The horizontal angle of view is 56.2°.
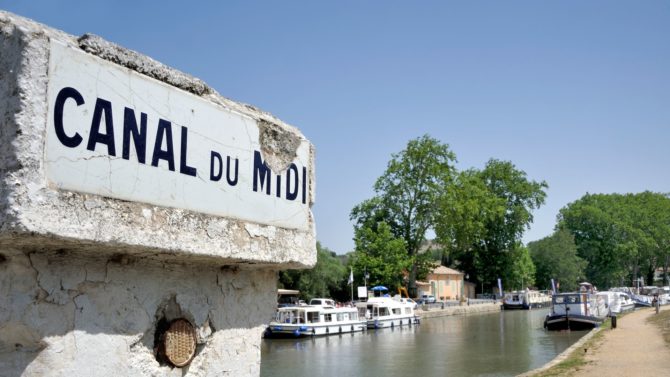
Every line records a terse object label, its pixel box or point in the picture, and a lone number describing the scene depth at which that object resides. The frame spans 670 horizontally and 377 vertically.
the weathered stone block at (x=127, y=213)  2.07
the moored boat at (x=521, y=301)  60.91
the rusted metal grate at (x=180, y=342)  2.62
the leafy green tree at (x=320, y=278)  42.56
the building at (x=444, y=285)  65.56
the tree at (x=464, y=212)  51.97
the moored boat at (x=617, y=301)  40.84
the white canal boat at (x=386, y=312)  38.56
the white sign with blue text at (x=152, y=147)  2.15
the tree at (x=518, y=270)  67.38
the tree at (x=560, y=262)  76.62
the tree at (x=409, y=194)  52.59
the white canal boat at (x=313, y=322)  32.06
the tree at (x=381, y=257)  47.88
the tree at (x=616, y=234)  79.75
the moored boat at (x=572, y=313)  34.59
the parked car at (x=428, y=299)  55.93
